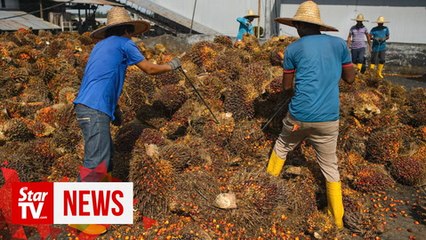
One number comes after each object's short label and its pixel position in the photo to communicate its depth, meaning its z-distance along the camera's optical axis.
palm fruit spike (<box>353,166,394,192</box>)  4.27
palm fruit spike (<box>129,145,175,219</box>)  3.55
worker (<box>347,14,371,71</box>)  10.35
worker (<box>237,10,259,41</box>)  10.80
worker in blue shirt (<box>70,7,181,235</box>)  3.48
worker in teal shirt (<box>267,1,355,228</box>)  3.45
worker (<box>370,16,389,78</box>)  10.98
